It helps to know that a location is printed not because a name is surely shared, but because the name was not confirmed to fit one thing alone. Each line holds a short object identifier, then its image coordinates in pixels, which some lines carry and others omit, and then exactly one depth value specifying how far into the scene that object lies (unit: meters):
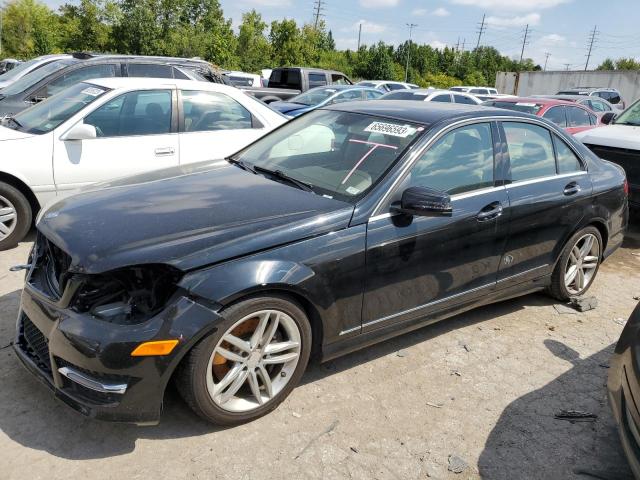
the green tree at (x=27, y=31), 42.88
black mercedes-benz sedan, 2.53
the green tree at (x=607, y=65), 78.05
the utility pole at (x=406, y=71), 63.50
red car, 10.09
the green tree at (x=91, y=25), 37.97
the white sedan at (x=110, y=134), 5.12
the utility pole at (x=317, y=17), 63.89
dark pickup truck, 17.75
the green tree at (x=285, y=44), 47.31
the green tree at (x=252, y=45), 44.84
